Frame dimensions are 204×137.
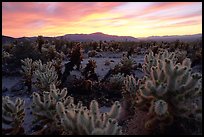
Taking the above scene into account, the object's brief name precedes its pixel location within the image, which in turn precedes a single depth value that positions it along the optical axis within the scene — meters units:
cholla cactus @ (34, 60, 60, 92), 3.95
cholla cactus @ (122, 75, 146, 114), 3.32
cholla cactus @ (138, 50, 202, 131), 2.24
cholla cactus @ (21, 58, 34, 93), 4.44
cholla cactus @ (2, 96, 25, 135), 2.60
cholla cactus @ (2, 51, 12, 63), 5.96
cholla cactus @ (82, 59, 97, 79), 4.91
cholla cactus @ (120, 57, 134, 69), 5.32
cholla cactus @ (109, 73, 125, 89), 4.36
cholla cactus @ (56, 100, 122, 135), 1.96
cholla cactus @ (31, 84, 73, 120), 2.55
